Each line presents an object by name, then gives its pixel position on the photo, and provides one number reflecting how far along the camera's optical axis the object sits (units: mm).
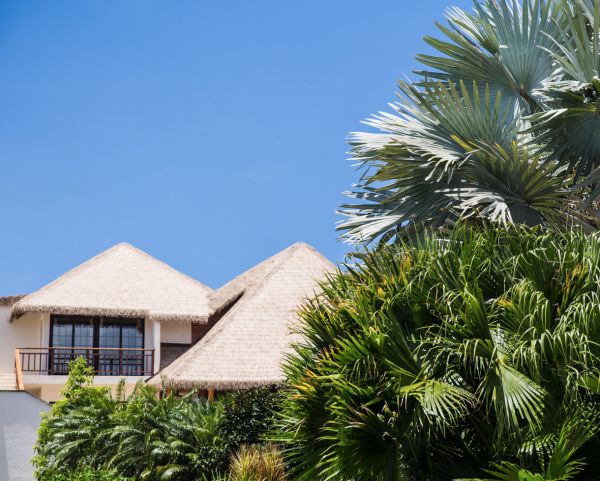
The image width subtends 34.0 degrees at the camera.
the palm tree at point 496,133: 12844
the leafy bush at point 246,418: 19562
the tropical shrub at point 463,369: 9602
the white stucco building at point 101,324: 30906
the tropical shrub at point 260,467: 16359
